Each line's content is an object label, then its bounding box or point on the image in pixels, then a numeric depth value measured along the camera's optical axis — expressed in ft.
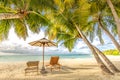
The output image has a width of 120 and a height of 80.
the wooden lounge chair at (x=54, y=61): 13.15
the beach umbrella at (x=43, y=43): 12.83
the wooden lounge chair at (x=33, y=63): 11.36
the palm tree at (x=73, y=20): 11.98
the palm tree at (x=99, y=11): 12.87
